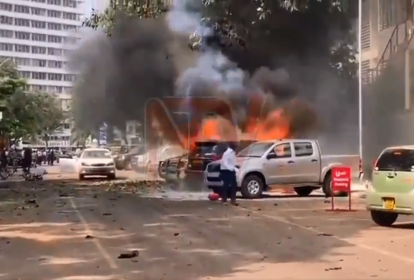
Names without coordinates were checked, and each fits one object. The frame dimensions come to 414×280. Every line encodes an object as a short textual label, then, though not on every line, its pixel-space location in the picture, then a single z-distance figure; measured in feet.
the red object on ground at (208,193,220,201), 60.85
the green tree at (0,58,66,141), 118.93
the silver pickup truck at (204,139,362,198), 62.18
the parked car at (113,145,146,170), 122.93
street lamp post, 81.61
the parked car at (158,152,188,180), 75.20
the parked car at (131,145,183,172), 98.85
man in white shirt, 55.83
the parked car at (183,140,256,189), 71.05
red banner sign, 53.14
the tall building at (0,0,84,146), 291.79
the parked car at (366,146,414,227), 38.22
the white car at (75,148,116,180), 99.09
